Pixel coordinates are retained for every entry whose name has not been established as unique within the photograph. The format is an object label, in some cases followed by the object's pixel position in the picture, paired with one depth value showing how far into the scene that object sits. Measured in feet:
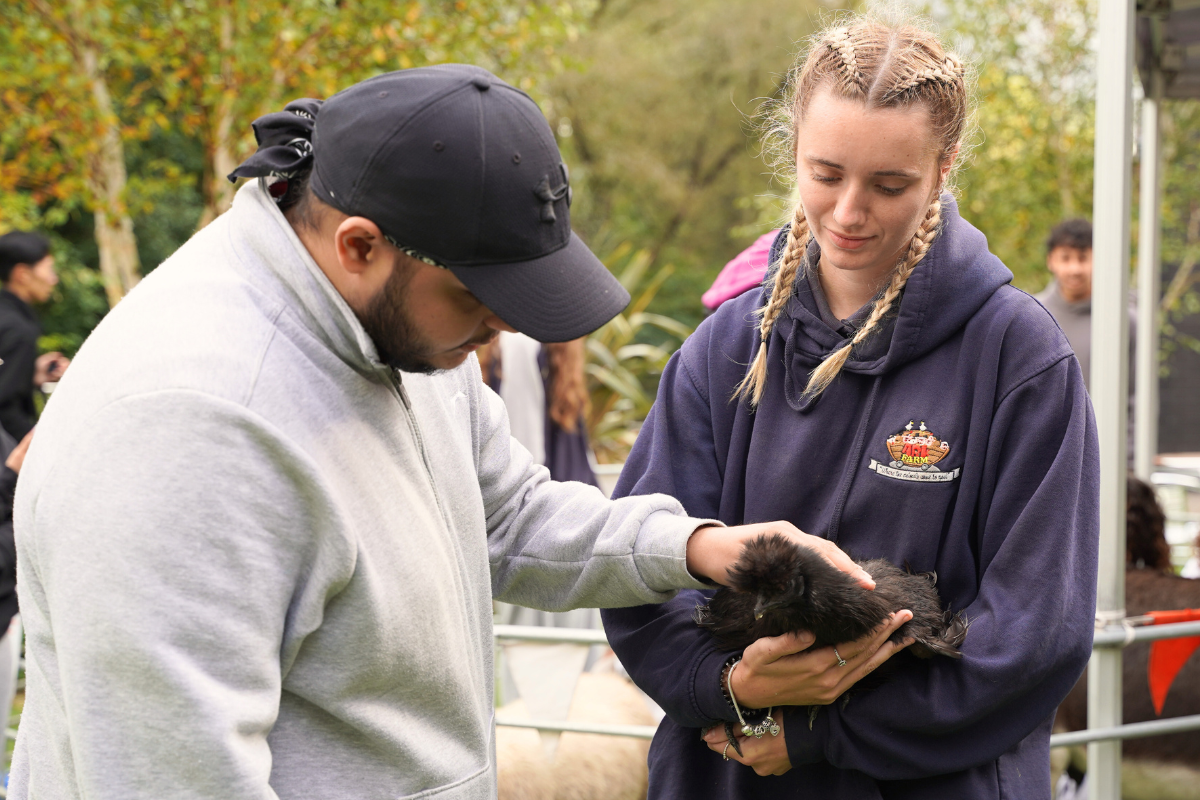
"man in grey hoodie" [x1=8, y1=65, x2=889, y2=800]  4.08
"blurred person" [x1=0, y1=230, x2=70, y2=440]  18.10
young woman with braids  5.56
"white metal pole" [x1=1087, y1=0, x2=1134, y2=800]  9.69
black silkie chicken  5.41
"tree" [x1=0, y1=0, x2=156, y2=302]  23.86
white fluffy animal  10.86
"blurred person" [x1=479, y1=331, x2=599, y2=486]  18.03
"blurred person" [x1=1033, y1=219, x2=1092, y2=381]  19.35
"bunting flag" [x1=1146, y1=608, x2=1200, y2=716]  10.24
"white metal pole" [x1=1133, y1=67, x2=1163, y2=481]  17.38
